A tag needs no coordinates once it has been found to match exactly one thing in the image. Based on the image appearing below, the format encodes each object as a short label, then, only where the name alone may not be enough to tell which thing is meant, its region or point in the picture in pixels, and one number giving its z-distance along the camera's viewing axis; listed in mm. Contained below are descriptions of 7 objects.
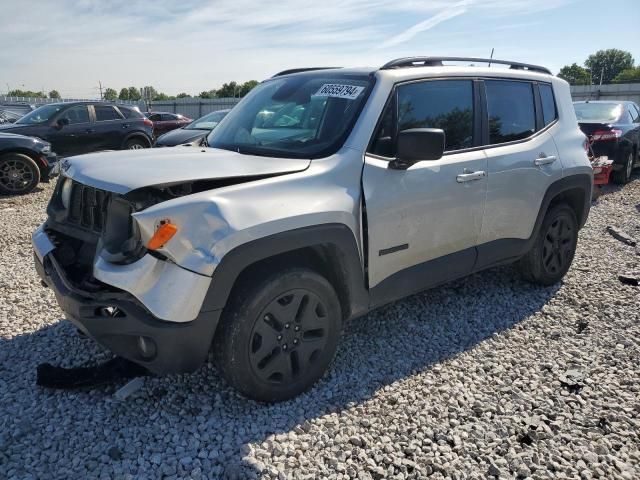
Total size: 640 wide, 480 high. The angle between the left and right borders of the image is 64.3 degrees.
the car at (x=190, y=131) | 10316
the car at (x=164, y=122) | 18891
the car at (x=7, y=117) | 15805
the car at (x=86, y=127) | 10961
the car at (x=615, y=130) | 9867
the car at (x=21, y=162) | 8789
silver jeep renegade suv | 2455
